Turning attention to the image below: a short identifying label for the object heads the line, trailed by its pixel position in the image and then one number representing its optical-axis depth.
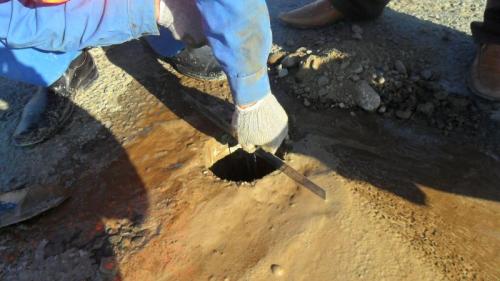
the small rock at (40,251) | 1.87
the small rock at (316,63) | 2.42
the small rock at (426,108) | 2.23
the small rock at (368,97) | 2.26
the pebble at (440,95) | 2.26
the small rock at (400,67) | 2.36
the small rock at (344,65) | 2.37
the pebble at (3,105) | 2.59
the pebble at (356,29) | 2.62
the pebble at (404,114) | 2.25
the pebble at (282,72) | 2.50
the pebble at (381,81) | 2.31
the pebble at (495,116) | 2.18
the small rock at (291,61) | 2.52
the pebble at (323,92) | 2.36
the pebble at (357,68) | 2.34
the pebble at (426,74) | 2.35
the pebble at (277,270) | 1.68
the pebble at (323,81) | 2.37
